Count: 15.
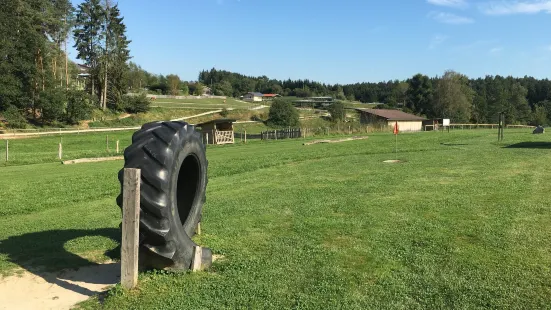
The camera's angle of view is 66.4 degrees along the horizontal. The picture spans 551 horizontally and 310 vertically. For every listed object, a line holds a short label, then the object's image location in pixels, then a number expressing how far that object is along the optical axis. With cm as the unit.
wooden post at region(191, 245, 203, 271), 558
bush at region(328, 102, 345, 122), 9781
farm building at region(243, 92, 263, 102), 16058
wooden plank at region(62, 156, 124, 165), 2512
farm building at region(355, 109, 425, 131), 8169
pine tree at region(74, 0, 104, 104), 7475
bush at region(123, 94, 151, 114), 7689
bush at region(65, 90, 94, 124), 6219
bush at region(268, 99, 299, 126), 9056
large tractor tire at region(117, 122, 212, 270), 497
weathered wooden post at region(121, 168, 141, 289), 479
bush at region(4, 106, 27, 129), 5300
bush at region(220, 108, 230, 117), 9125
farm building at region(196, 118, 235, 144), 4981
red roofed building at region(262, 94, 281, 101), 17691
